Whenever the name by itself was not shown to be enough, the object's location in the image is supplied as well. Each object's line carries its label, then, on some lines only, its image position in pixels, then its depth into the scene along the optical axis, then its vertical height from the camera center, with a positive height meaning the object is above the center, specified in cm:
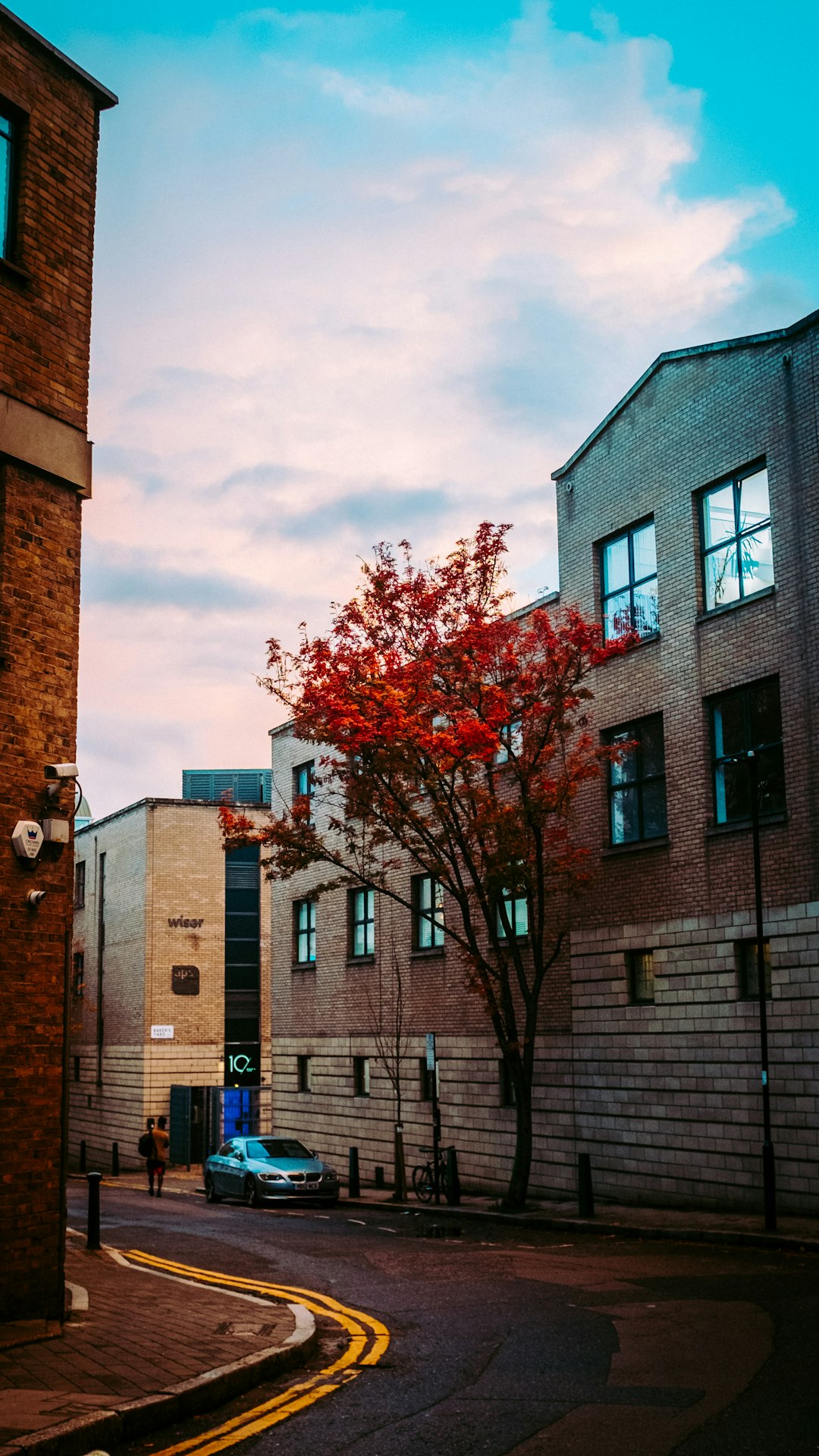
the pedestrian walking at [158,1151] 2905 -387
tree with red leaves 2170 +375
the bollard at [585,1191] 1973 -328
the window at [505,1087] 2623 -237
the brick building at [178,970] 4572 -4
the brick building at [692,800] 1941 +250
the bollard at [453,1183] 2422 -387
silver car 2602 -399
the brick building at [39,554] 1038 +342
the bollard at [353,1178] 2730 -424
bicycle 2514 -409
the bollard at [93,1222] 1661 -306
